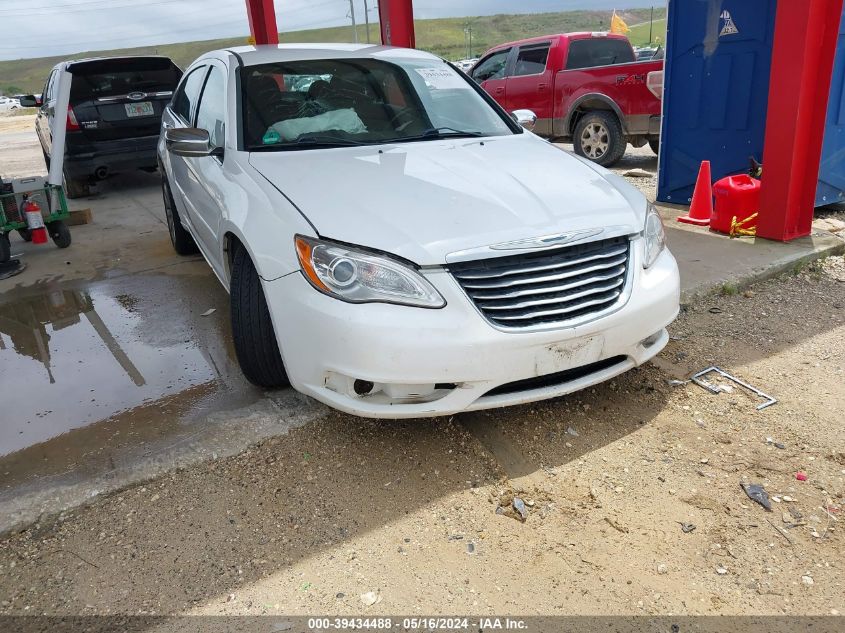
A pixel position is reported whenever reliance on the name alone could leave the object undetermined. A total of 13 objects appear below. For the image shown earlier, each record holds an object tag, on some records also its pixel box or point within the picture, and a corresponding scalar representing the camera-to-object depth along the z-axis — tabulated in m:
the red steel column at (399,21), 7.36
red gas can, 5.50
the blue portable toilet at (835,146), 5.79
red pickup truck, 8.69
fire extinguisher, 5.88
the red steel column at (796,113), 4.79
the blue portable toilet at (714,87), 5.89
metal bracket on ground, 3.14
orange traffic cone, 5.99
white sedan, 2.50
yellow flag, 18.04
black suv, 8.21
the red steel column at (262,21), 10.11
